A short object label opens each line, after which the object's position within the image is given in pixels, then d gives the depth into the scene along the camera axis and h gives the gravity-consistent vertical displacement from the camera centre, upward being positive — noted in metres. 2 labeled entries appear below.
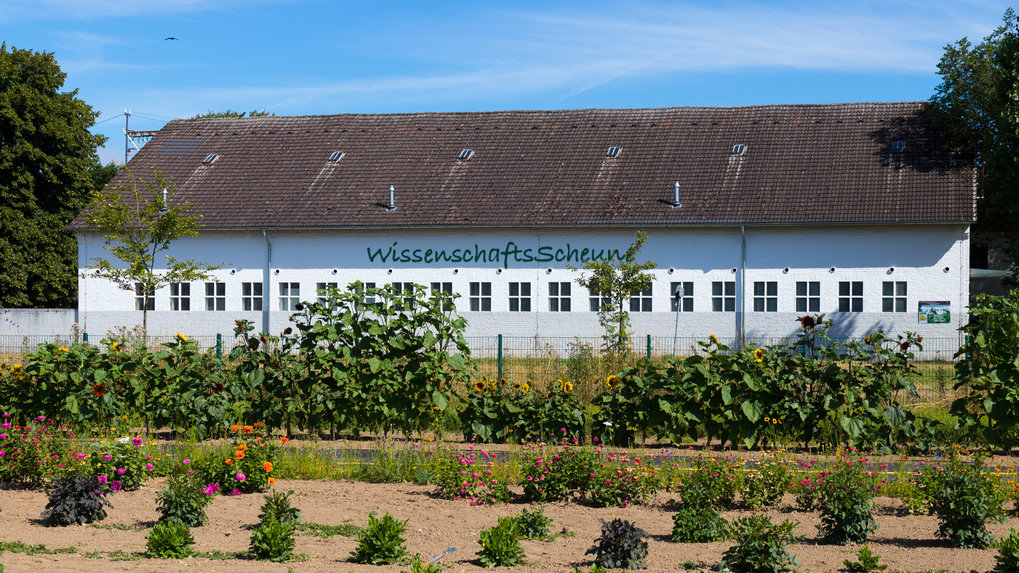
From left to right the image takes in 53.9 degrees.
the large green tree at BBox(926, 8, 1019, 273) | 29.27 +5.65
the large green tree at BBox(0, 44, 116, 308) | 39.66 +4.69
